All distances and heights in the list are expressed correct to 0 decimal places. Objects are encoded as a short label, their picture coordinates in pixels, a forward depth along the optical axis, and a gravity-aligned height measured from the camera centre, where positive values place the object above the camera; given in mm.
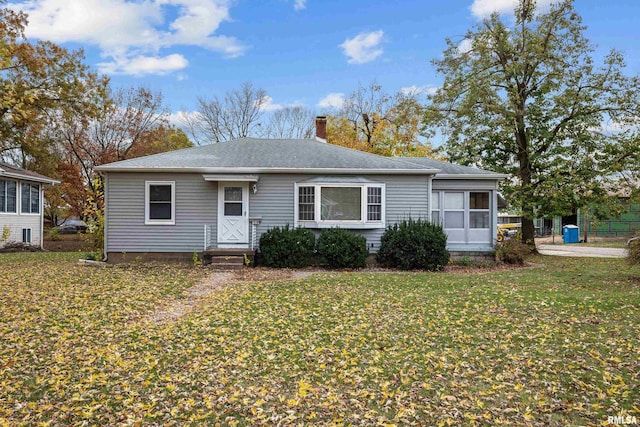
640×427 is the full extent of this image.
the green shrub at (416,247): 12164 -873
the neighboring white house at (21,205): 18375 +512
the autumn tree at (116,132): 25219 +5211
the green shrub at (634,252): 8789 -730
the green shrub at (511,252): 13602 -1136
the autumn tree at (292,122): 34500 +7878
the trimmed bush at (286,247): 12125 -879
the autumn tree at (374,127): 28609 +6632
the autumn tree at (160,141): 26234 +5201
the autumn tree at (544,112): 15703 +4099
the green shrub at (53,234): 25341 -1097
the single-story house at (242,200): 12672 +506
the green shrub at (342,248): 12016 -910
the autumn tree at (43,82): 18891 +6609
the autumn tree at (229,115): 32938 +8106
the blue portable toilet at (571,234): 25703 -1031
